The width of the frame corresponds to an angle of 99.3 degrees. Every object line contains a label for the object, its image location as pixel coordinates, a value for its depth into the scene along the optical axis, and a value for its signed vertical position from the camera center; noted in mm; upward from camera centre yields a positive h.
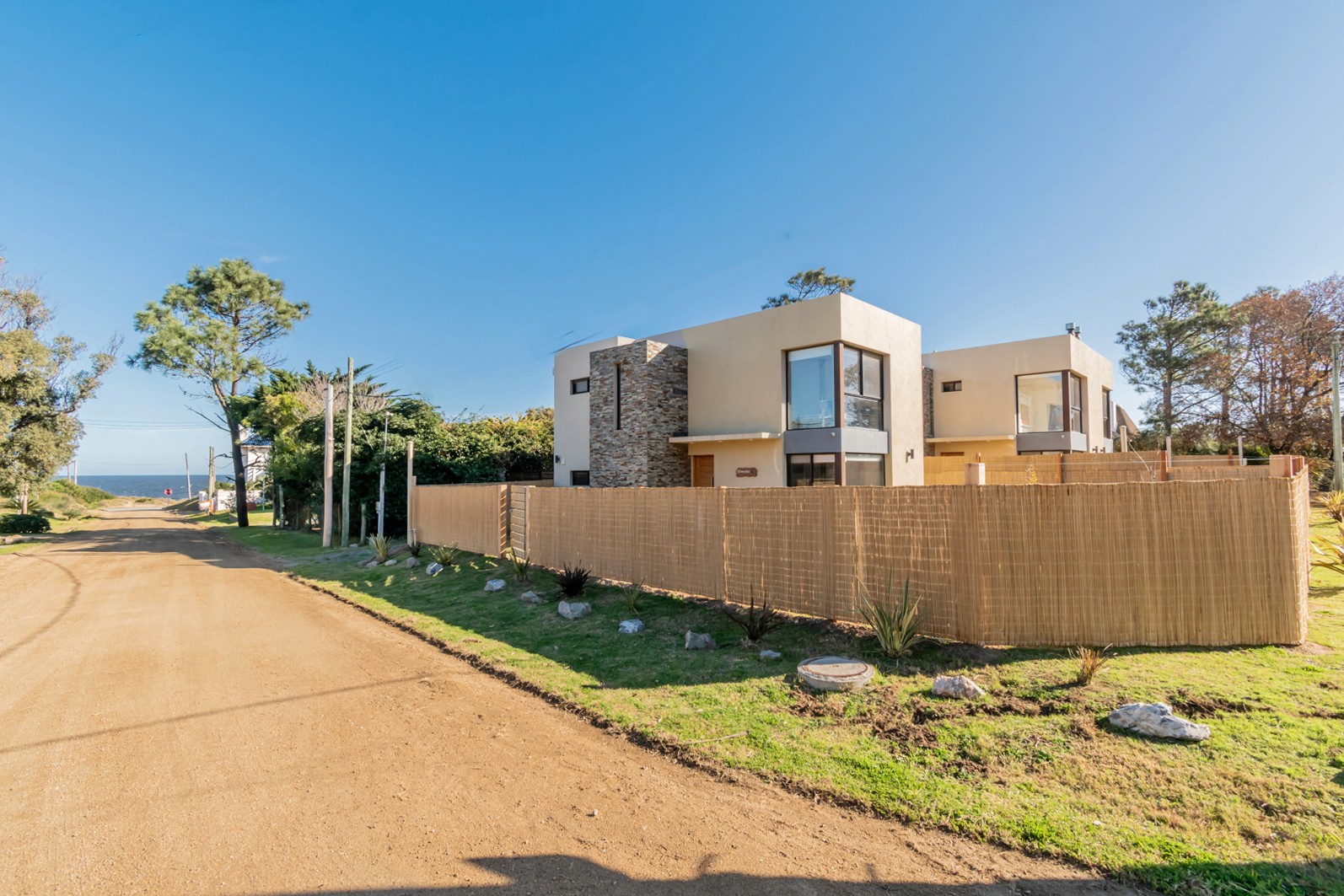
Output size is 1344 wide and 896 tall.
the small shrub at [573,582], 9156 -1699
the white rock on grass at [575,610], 8188 -1925
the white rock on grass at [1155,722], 3828 -1736
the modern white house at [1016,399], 19484 +2674
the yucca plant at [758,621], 6512 -1730
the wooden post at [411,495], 16984 -486
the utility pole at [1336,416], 19803 +1885
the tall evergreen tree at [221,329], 27172 +7575
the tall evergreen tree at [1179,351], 29359 +6394
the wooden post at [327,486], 18266 -196
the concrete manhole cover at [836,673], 5090 -1821
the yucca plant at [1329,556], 7958 -1265
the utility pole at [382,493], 17395 -441
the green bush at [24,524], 22562 -1706
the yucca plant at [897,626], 5621 -1523
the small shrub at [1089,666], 4680 -1599
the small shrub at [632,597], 8148 -1775
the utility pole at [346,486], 18016 -200
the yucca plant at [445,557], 12695 -1775
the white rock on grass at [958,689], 4703 -1790
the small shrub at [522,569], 10562 -1740
